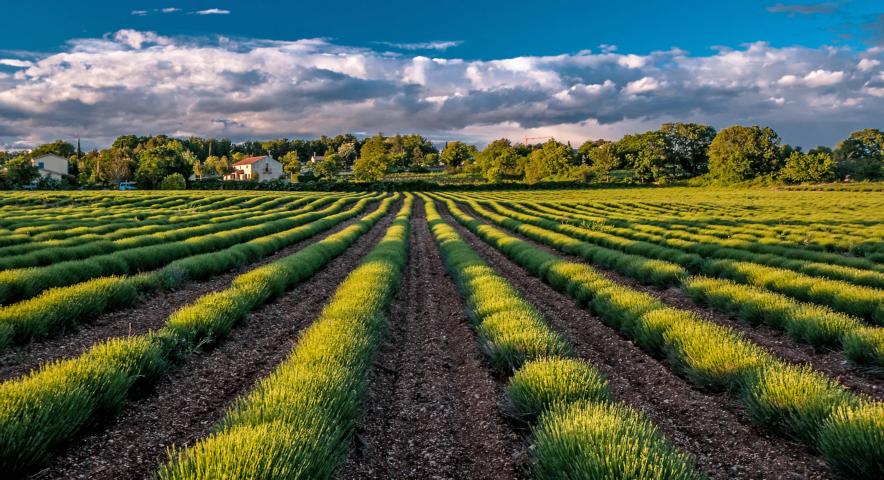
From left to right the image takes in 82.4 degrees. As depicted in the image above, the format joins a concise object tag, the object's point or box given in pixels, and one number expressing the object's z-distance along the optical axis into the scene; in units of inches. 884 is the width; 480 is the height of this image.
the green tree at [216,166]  4483.3
